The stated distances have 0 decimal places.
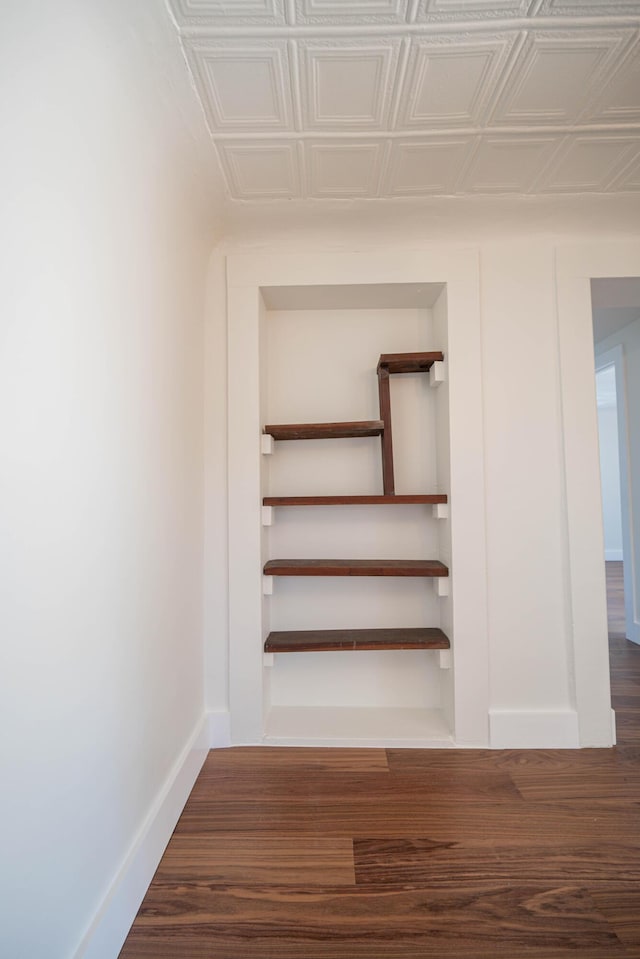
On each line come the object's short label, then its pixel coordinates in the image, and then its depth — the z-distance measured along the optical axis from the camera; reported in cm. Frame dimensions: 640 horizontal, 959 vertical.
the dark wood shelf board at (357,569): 174
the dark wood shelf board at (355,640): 174
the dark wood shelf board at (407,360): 183
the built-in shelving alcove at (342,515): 175
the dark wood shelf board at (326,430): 180
